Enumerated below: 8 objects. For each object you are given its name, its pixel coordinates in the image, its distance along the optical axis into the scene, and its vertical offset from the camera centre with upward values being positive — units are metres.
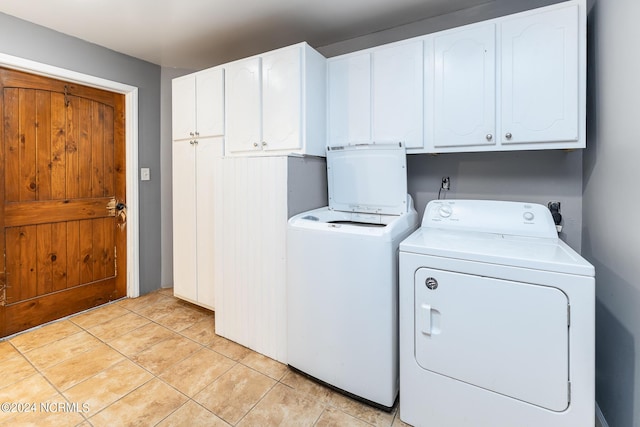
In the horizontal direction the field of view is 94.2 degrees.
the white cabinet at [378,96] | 1.87 +0.74
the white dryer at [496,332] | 1.12 -0.52
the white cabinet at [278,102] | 1.96 +0.73
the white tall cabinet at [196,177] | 2.38 +0.26
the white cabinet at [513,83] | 1.49 +0.67
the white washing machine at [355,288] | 1.51 -0.44
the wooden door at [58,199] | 2.21 +0.07
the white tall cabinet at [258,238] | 1.90 -0.21
